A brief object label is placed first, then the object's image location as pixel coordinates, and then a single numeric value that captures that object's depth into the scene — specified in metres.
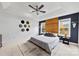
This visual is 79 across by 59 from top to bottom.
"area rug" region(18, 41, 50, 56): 1.47
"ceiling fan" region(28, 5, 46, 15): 1.56
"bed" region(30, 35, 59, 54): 1.65
